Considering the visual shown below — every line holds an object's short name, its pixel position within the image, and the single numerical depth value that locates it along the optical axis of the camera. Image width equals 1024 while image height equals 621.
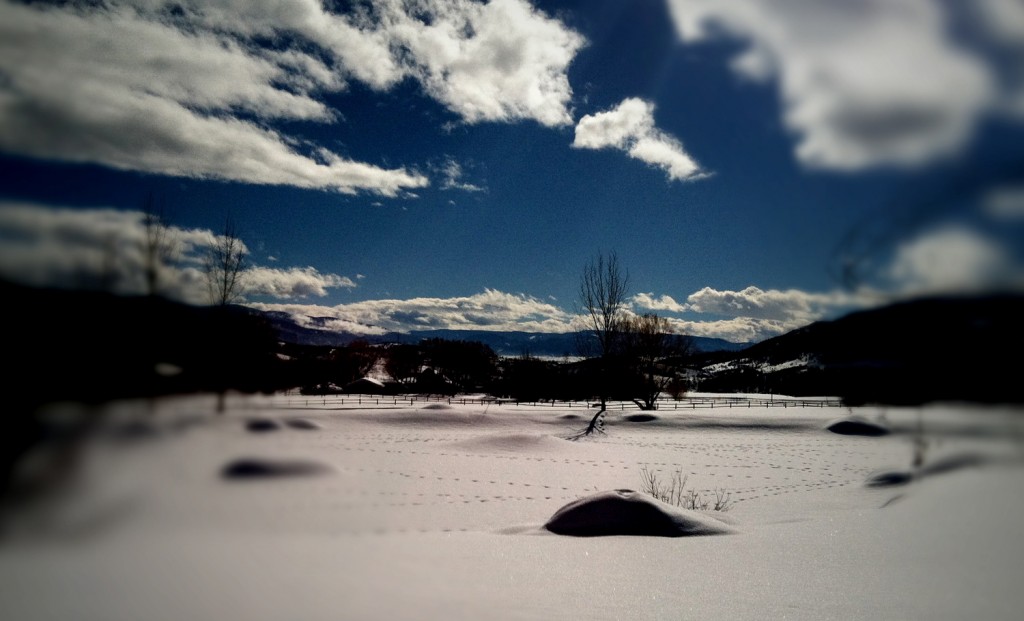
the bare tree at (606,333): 36.81
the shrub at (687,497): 9.74
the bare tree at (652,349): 45.25
